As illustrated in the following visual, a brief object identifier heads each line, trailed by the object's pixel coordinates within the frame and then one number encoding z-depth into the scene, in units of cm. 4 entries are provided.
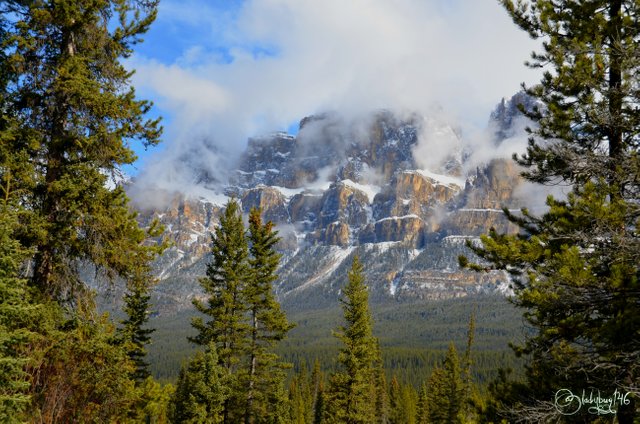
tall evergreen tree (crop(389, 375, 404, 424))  7157
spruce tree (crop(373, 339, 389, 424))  6250
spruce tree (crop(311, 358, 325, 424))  7106
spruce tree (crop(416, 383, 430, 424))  6316
